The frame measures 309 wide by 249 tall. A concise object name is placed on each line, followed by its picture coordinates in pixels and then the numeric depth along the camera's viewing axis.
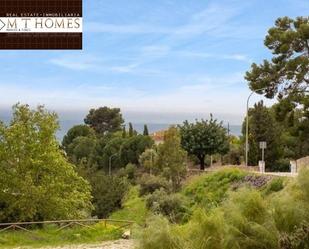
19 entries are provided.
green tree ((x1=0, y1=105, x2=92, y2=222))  26.91
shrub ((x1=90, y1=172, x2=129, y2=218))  41.03
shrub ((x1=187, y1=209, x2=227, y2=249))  7.62
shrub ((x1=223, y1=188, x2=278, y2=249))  7.58
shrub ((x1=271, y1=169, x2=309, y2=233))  7.71
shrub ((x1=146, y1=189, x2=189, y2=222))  30.11
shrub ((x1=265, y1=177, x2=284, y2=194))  21.42
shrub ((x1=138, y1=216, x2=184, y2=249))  7.61
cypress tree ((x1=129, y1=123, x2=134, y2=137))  93.46
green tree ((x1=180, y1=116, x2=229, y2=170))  51.91
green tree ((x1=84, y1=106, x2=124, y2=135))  116.56
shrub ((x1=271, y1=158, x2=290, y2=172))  51.94
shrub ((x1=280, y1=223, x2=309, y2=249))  7.37
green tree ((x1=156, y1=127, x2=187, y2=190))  47.34
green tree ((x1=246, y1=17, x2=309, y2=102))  41.75
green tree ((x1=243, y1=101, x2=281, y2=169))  51.97
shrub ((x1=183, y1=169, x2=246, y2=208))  32.28
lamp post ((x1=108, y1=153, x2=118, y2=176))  77.24
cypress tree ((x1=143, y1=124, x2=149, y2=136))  90.33
